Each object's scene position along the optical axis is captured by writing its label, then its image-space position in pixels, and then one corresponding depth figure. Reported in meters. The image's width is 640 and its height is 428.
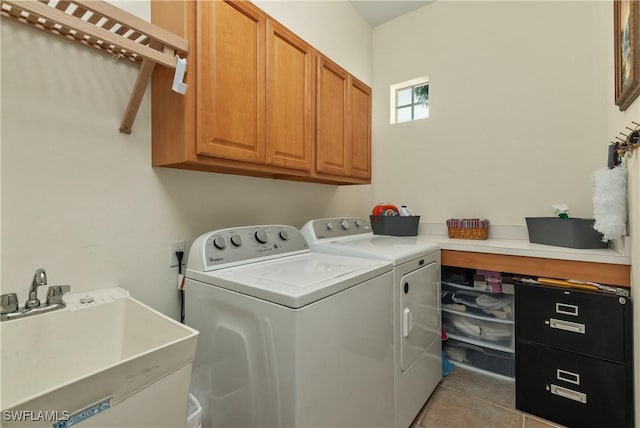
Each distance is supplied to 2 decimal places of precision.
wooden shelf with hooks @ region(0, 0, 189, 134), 0.82
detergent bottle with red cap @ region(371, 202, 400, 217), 2.31
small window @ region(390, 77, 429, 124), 2.62
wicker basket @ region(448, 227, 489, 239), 2.10
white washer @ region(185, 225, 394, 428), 0.91
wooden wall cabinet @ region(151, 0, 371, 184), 1.18
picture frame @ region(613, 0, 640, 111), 1.11
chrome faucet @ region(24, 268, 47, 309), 0.91
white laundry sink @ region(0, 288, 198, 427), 0.57
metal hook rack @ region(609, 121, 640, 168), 1.16
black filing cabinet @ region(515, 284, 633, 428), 1.41
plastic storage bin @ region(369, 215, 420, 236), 2.21
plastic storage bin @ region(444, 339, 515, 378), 2.02
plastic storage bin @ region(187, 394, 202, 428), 1.02
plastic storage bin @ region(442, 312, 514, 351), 1.99
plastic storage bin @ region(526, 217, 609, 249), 1.63
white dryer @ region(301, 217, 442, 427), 1.40
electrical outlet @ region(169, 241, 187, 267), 1.40
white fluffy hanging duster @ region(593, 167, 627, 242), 1.40
